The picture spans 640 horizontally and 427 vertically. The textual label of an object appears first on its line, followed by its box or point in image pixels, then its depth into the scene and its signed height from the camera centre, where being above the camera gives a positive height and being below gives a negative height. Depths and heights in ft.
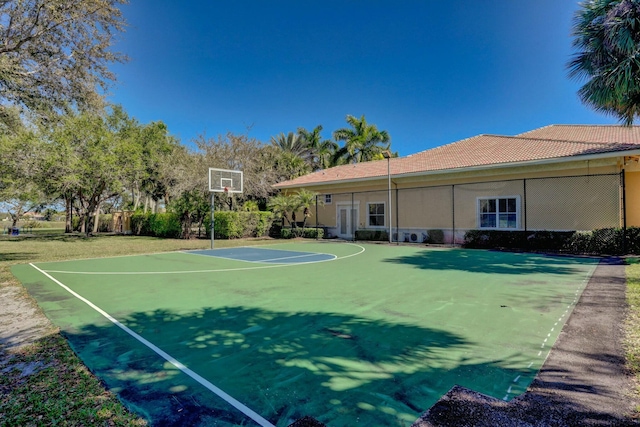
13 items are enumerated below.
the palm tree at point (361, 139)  113.50 +29.24
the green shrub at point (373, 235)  66.49 -2.51
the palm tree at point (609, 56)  30.71 +17.01
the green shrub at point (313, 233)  75.36 -2.32
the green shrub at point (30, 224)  132.24 -0.43
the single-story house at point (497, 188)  45.09 +6.06
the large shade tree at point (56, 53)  27.43 +15.90
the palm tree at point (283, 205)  73.51 +4.13
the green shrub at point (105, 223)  125.79 -0.02
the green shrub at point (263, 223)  80.02 -0.01
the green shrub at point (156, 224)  85.08 -0.34
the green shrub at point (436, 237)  59.16 -2.54
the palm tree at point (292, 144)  124.36 +30.28
